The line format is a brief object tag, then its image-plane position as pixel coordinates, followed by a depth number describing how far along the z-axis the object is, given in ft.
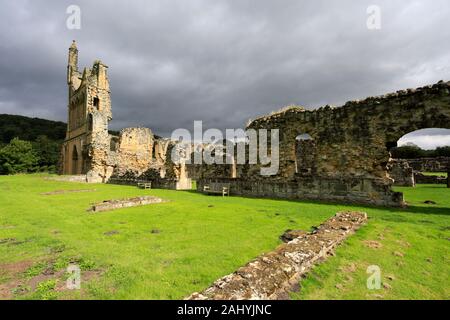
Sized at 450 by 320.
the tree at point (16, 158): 140.26
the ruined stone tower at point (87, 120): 100.07
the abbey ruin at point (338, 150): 37.68
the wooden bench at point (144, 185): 68.32
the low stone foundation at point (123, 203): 30.85
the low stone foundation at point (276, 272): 9.36
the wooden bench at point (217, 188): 51.91
